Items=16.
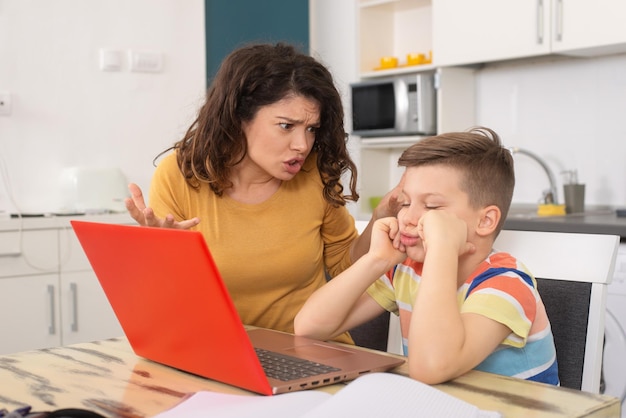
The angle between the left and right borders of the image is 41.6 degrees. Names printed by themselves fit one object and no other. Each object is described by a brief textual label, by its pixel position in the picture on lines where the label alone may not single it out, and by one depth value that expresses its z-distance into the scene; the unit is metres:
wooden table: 1.00
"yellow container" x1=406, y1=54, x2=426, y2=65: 3.88
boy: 1.17
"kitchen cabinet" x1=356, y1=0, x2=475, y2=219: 4.05
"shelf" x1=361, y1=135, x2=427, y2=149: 3.83
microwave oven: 3.72
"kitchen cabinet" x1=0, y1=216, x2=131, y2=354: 3.12
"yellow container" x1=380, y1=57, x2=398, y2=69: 4.01
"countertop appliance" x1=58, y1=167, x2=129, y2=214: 3.53
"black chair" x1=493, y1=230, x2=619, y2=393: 1.31
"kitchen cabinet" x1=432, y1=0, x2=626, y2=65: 3.04
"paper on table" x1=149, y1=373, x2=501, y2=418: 0.87
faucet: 3.38
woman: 1.69
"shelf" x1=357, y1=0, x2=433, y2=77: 4.12
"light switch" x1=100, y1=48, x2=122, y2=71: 3.63
